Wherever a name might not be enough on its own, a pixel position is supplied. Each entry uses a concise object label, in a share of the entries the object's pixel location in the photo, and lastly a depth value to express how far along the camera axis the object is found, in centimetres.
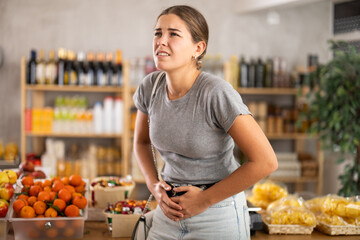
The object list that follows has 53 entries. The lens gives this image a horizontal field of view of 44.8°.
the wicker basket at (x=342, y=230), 227
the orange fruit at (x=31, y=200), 207
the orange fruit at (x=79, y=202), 208
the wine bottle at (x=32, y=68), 495
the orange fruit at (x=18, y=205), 202
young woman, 162
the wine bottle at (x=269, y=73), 534
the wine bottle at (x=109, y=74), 509
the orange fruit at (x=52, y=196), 208
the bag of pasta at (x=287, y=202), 240
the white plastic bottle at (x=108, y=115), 512
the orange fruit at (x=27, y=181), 227
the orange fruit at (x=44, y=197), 207
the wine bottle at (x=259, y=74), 532
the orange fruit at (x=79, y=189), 227
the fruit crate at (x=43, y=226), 200
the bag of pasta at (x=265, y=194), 270
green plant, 415
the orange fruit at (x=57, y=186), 218
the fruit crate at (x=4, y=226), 201
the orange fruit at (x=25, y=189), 220
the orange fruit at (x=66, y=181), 231
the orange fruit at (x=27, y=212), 200
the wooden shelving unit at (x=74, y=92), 496
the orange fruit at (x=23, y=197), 210
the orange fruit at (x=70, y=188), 218
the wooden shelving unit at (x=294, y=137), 535
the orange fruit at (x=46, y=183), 224
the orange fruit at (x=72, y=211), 204
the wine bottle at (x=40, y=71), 494
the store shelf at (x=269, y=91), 533
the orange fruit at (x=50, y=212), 202
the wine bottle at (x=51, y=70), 495
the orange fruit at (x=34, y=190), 215
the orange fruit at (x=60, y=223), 202
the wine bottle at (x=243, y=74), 527
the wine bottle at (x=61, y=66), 496
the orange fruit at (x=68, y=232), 206
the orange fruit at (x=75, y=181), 229
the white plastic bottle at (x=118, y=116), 515
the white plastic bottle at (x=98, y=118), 506
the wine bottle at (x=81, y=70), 500
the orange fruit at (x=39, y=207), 203
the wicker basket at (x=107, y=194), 248
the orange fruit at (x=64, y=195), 209
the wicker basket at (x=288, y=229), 228
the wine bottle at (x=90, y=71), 502
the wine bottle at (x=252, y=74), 532
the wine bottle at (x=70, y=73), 498
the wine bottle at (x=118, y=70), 507
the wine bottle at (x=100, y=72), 504
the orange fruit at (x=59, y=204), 204
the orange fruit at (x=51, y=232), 202
